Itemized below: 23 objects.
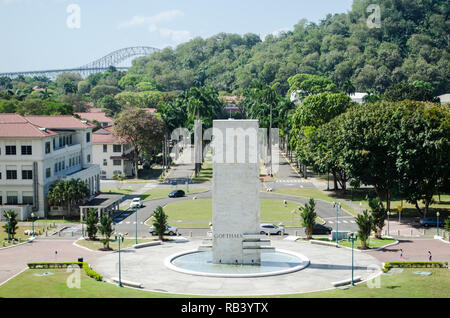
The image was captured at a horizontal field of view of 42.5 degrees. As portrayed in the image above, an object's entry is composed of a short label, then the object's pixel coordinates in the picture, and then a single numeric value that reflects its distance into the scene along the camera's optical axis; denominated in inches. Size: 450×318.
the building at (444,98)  7138.3
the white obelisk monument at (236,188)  2260.1
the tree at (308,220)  2883.9
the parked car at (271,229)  3009.4
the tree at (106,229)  2667.3
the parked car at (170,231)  3002.0
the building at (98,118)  6584.6
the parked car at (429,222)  3132.4
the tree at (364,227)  2598.4
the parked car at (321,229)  3024.1
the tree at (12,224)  2869.1
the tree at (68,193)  3379.9
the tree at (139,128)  4682.6
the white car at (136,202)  3675.7
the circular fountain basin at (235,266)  2191.2
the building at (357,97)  7478.4
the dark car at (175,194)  4065.2
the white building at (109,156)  4904.0
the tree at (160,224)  2832.2
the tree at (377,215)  2822.3
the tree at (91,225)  2807.6
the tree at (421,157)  3147.1
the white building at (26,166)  3393.2
